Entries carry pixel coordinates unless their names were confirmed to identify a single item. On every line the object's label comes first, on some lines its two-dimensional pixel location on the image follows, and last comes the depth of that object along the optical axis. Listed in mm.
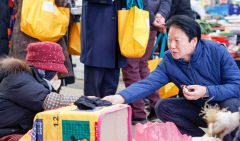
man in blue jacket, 4220
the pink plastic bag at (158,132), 3464
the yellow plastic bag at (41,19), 5528
